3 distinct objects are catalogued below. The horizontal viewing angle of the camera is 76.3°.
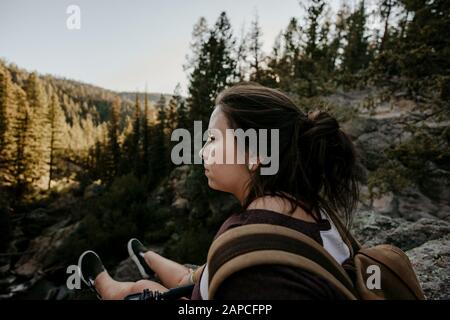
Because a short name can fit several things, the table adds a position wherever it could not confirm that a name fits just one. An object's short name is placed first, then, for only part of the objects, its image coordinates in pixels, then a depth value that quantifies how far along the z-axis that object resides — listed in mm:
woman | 1292
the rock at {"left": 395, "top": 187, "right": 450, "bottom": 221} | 6889
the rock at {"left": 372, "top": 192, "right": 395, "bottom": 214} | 6961
